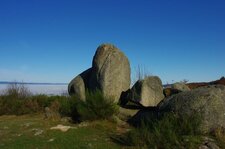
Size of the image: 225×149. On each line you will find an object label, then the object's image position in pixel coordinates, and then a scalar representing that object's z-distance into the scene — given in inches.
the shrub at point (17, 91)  435.5
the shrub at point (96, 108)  282.5
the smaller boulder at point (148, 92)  317.4
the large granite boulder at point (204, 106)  224.0
